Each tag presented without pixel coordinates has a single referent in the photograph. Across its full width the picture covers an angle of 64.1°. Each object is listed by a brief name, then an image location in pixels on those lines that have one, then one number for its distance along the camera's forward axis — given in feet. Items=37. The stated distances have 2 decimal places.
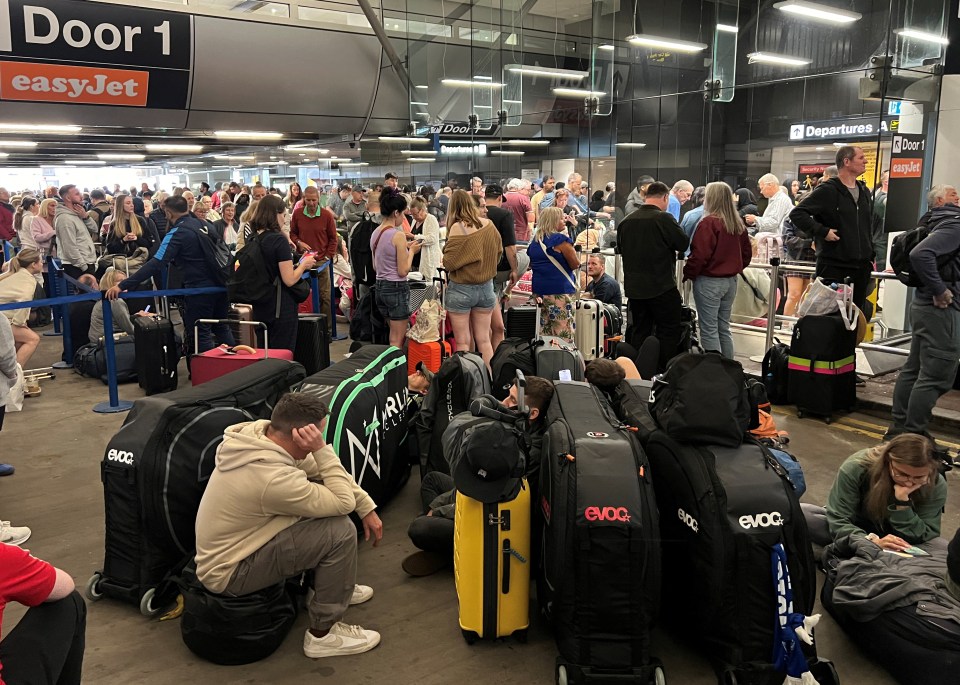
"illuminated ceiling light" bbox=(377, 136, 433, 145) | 40.11
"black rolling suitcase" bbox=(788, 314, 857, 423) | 18.93
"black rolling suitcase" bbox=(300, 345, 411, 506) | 12.50
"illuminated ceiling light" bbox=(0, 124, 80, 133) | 33.65
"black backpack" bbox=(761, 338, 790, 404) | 20.15
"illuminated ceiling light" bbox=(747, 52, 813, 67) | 24.02
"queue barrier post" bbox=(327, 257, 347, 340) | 30.01
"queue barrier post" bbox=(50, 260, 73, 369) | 24.82
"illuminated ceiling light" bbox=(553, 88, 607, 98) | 29.14
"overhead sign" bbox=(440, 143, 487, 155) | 35.84
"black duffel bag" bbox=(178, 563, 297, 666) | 9.52
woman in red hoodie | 19.93
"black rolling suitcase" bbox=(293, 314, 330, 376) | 21.38
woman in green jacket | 10.18
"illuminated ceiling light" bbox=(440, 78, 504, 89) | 35.04
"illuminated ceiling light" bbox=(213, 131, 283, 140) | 42.22
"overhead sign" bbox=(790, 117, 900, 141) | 21.72
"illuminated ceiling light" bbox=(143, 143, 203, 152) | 52.11
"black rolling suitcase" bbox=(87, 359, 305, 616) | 10.42
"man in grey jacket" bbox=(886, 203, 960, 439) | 15.87
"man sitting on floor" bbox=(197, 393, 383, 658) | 9.20
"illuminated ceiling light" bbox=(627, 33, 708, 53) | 27.45
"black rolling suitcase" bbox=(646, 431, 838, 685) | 8.70
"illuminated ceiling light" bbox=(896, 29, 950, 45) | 21.94
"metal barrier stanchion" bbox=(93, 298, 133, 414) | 20.62
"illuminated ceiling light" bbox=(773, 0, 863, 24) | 22.40
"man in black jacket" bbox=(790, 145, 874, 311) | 19.35
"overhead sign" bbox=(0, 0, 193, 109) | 30.50
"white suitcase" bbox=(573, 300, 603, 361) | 20.90
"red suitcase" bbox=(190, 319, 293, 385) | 17.25
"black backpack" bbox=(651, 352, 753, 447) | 9.33
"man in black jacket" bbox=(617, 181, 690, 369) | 19.31
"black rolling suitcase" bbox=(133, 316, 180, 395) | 22.25
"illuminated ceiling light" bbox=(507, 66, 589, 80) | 30.73
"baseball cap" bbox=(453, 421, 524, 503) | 9.05
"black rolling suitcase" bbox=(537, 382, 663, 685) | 8.77
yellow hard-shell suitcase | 9.40
